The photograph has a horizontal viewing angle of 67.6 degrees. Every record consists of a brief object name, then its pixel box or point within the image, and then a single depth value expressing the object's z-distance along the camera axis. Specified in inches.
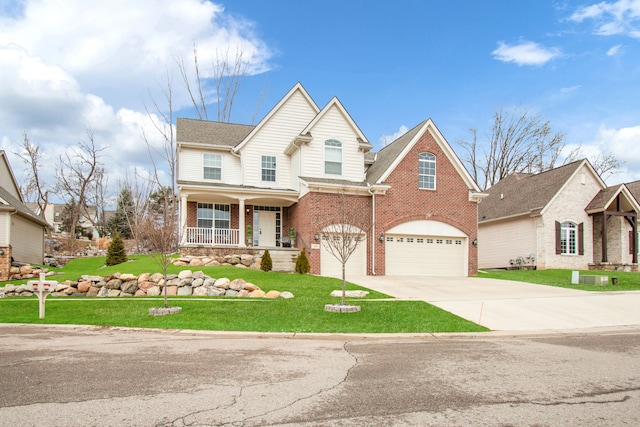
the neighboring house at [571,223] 1122.0
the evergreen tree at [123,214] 2054.6
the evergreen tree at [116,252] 999.0
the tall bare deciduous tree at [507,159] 1833.2
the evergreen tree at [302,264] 856.7
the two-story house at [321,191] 922.7
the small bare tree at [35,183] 1847.9
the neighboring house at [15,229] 914.7
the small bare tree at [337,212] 865.5
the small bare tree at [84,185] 1843.0
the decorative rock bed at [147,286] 645.9
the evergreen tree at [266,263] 854.5
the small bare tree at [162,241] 546.6
